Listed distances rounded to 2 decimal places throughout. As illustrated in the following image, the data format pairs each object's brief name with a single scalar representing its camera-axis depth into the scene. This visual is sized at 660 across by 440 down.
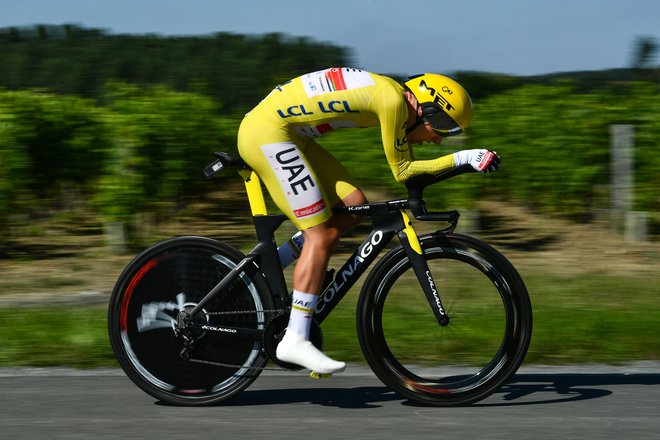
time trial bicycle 11.13
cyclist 10.79
